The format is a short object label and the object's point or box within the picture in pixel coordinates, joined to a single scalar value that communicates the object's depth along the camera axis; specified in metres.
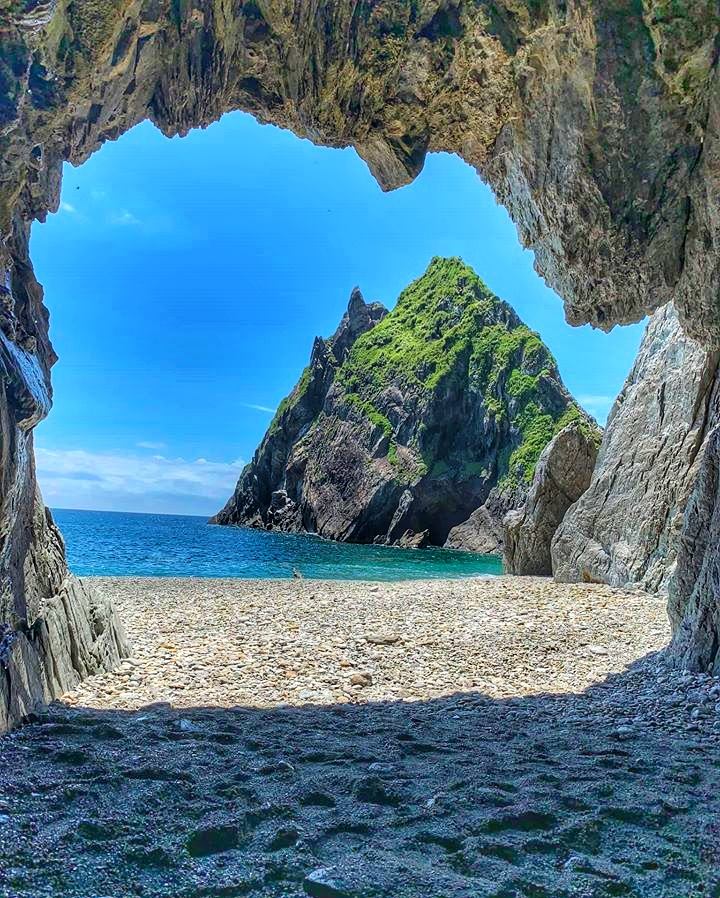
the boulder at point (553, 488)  22.98
